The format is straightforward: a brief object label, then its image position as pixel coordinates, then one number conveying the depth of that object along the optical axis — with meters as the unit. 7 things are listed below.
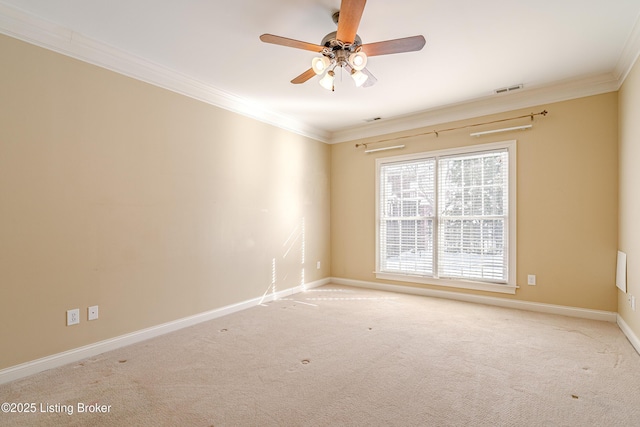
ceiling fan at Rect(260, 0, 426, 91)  2.06
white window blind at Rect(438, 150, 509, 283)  4.14
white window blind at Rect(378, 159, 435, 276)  4.75
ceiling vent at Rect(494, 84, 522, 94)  3.78
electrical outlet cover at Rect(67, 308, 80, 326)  2.60
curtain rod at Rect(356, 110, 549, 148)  3.88
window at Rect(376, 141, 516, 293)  4.13
